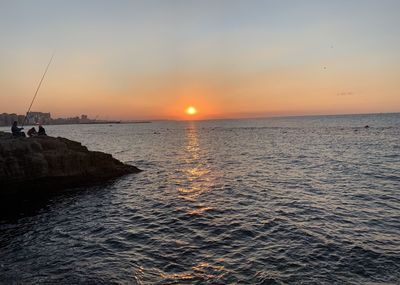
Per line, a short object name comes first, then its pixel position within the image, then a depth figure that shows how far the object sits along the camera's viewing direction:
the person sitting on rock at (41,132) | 28.91
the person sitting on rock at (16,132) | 26.35
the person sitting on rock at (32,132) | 29.09
